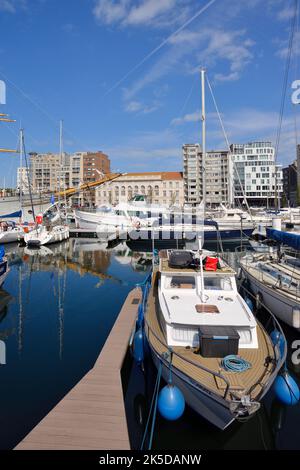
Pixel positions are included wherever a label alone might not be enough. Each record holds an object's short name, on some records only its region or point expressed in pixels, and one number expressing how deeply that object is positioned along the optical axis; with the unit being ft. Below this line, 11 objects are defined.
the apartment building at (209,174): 445.78
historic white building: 438.40
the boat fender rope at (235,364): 25.30
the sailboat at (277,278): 42.75
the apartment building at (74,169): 526.57
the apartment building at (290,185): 440.41
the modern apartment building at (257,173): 422.90
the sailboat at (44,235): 131.95
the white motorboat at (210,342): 22.89
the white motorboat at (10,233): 137.40
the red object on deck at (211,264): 40.47
